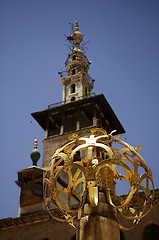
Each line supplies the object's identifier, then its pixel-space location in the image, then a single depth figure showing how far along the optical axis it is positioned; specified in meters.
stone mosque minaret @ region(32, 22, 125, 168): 31.45
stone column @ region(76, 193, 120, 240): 8.02
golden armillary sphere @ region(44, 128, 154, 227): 8.62
